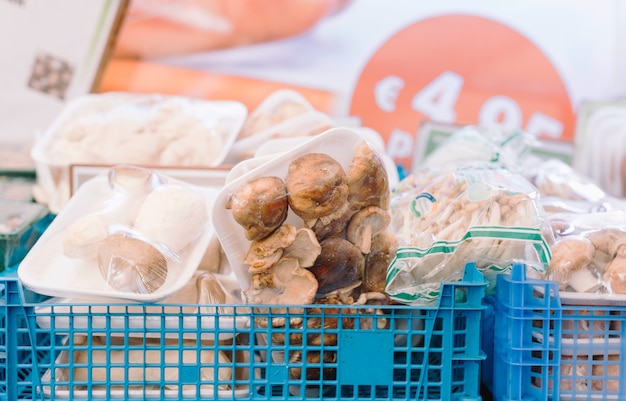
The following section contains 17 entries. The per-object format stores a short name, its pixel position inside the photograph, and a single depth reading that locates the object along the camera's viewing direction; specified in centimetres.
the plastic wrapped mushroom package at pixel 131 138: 136
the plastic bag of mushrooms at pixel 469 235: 92
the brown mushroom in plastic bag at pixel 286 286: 91
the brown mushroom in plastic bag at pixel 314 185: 89
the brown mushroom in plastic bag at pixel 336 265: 93
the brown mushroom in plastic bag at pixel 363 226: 96
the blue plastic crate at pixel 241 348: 90
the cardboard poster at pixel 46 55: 186
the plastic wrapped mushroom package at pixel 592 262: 94
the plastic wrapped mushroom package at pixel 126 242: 92
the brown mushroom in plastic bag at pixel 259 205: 88
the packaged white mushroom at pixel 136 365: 90
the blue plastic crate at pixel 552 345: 89
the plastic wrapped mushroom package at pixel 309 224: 89
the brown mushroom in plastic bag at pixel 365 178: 94
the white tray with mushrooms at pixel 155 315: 90
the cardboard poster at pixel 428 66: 191
